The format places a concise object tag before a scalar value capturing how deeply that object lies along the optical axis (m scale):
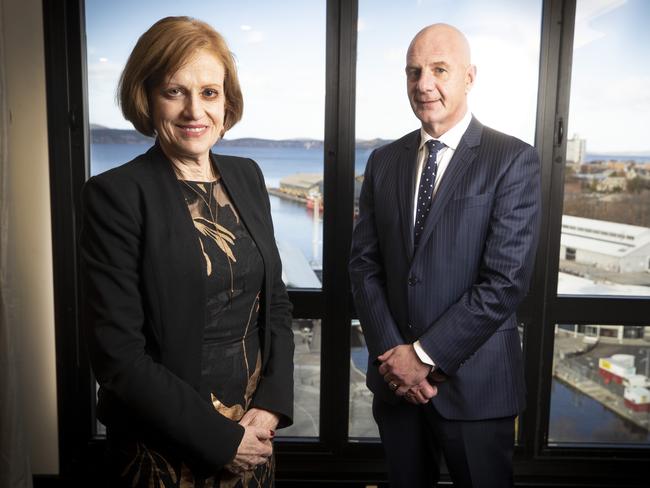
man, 1.73
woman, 1.16
